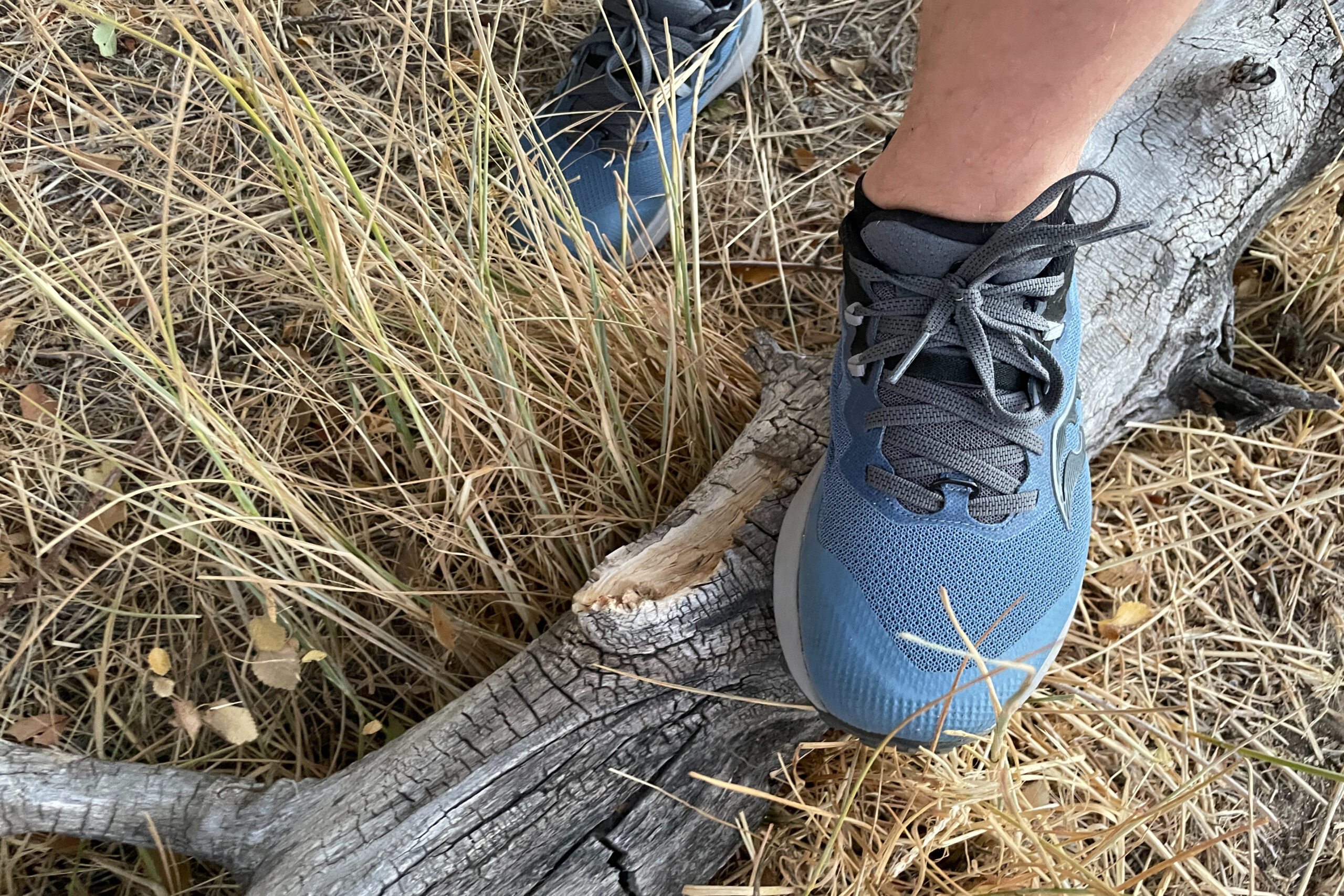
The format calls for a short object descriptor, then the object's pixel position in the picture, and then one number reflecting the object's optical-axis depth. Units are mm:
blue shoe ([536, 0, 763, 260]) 1143
